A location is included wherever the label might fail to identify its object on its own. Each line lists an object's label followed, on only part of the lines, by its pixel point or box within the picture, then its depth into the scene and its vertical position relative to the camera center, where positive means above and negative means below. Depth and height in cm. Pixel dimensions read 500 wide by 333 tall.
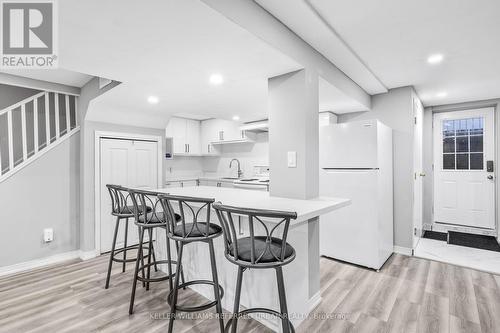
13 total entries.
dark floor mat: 374 -121
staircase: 302 +53
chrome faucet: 556 -7
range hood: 457 +73
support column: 214 +28
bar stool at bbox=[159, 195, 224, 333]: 173 -48
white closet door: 359 -5
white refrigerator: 291 -30
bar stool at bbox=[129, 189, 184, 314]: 214 -49
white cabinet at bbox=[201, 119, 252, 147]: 519 +73
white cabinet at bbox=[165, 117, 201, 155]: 531 +68
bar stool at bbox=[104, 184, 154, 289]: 254 -46
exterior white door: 416 -8
